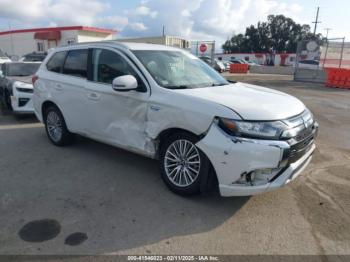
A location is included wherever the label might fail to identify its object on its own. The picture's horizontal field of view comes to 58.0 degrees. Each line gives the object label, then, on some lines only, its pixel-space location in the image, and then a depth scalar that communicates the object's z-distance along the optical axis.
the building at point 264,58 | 63.81
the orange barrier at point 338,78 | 18.53
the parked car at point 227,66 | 41.66
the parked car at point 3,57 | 16.49
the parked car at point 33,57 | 17.00
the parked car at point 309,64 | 23.12
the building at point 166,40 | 29.27
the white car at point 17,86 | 8.16
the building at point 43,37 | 36.81
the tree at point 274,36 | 84.50
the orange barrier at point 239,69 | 36.84
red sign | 25.34
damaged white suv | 3.35
